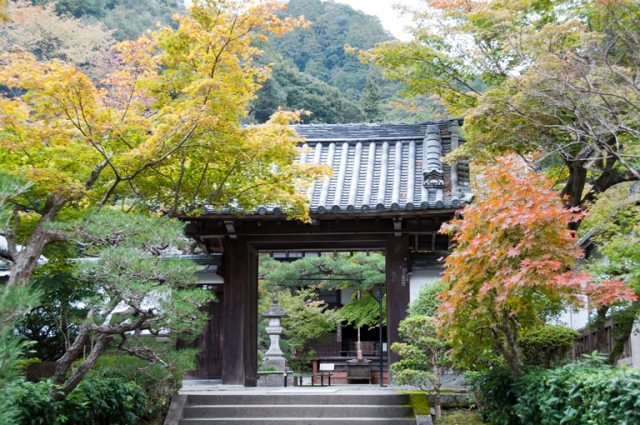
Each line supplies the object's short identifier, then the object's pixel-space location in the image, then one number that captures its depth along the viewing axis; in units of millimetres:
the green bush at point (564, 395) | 4958
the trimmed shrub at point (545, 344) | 9180
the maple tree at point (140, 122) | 7009
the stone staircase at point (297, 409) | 9594
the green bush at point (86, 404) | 6270
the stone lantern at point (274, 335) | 17719
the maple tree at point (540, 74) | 8109
